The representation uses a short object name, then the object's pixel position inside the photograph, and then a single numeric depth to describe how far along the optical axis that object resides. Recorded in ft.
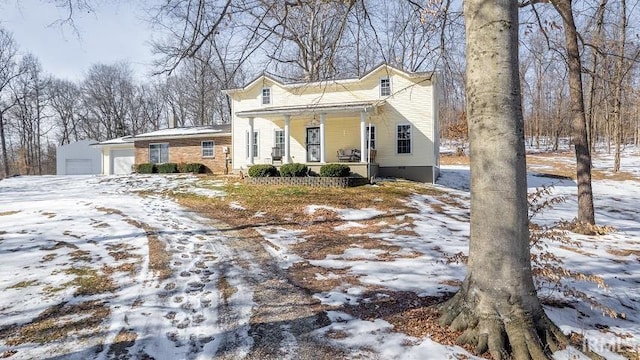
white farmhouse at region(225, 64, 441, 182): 53.42
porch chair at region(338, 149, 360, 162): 53.42
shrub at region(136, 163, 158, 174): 69.67
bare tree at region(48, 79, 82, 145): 136.67
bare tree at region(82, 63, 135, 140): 137.71
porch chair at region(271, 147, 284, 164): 58.23
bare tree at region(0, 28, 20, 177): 109.19
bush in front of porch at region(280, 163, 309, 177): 49.78
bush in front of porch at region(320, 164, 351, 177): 47.78
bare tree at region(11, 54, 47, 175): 121.13
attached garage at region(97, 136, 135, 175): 79.36
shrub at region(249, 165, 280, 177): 51.19
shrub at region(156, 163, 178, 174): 68.18
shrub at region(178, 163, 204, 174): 66.74
